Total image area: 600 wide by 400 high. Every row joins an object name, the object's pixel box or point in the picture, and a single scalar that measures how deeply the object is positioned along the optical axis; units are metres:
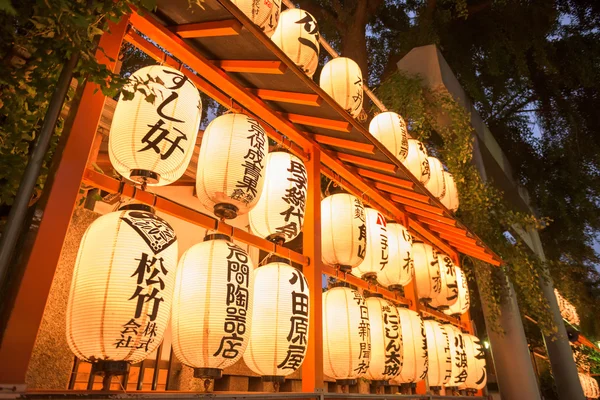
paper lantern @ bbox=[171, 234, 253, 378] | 2.63
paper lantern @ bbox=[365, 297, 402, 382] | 4.43
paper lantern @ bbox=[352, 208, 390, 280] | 4.99
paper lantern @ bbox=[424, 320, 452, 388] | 5.64
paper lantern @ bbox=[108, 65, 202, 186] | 2.64
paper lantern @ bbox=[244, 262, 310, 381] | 3.15
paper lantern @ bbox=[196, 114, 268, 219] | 3.10
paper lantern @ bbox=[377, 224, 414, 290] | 5.37
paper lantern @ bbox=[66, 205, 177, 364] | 2.14
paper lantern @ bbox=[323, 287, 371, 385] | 3.89
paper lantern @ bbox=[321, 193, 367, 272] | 4.42
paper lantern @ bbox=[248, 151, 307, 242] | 3.72
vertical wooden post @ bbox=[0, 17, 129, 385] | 2.04
